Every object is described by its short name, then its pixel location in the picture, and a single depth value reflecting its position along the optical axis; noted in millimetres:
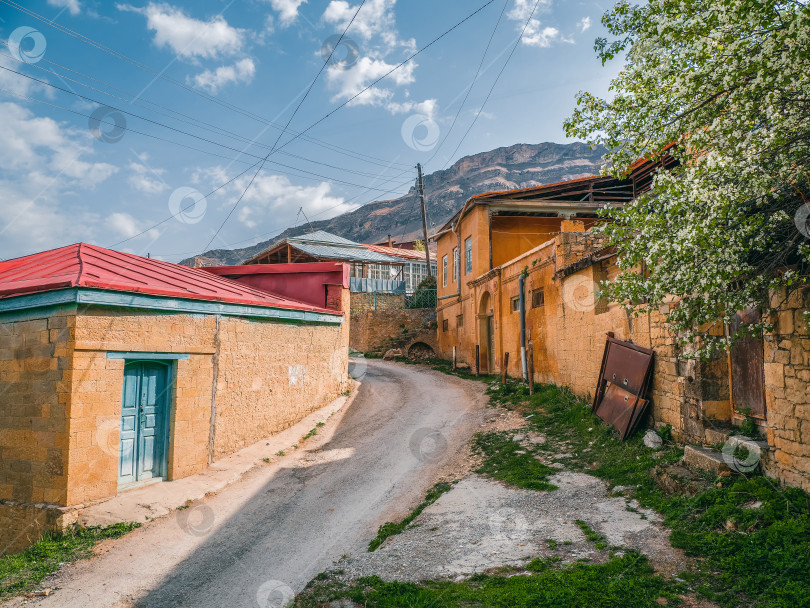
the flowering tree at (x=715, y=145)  3900
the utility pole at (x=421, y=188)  30677
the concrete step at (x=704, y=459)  5582
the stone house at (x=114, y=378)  7285
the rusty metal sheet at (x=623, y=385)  7758
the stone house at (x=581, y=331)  5074
